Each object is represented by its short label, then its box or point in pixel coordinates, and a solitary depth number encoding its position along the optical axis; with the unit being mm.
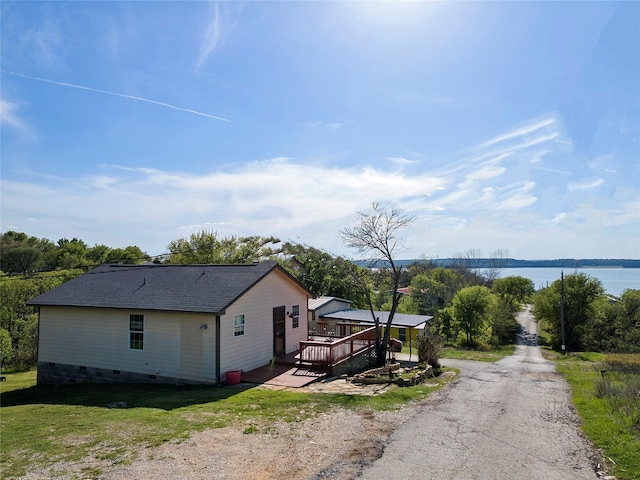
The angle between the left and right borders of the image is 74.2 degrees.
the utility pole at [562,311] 41656
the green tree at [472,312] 43719
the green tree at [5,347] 23906
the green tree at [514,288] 68656
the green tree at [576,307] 46656
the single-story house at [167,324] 15352
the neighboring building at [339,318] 24453
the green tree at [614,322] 44875
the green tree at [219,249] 42406
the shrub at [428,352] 19047
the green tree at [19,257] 61281
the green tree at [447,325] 46009
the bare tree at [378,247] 18938
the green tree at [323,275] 41188
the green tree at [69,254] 61062
